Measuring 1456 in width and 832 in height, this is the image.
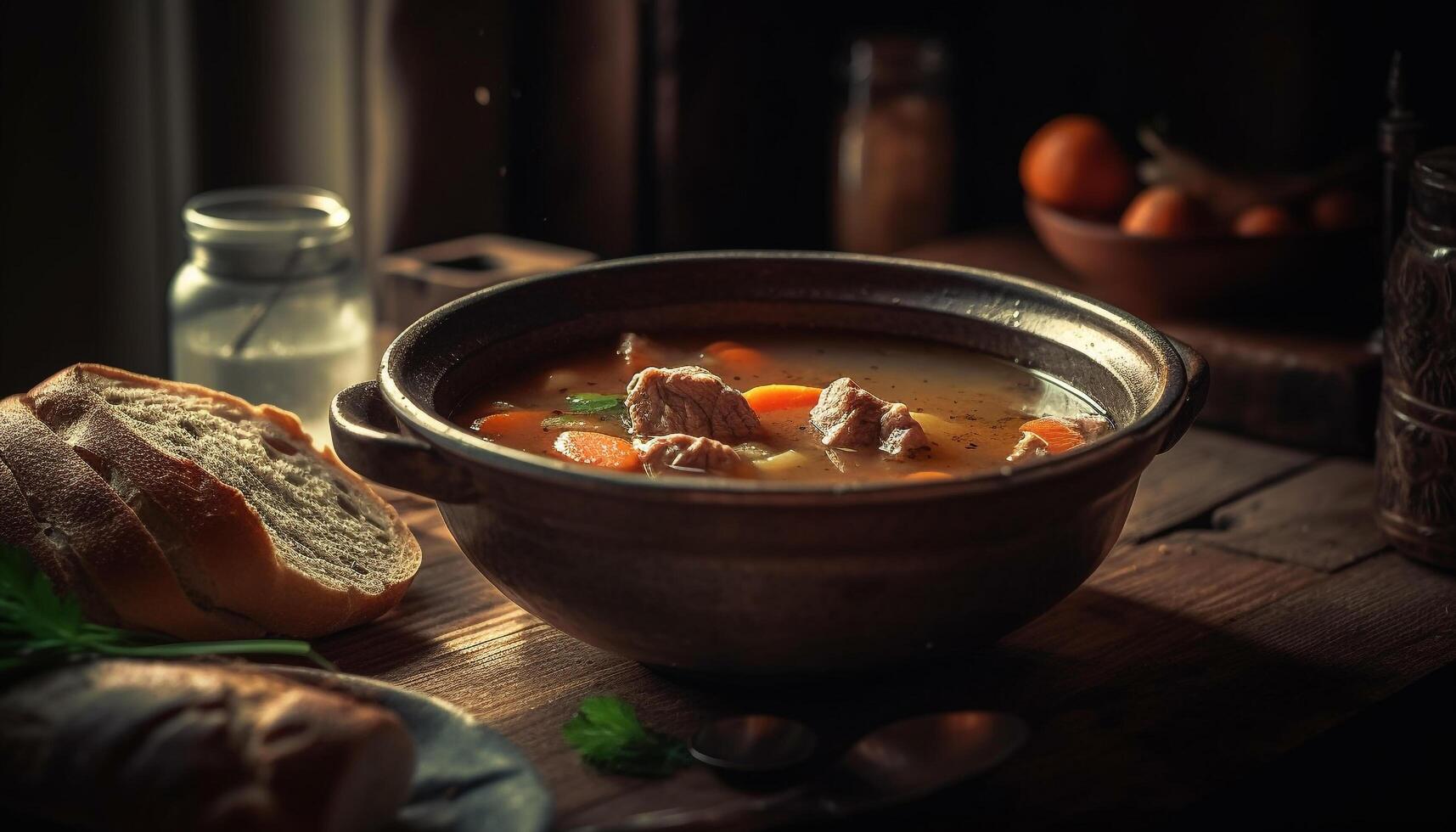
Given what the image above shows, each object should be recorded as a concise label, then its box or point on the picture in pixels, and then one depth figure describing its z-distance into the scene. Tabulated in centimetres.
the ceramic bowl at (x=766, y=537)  90
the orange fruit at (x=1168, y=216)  129
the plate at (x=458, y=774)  89
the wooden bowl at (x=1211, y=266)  127
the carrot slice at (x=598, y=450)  100
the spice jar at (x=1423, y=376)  106
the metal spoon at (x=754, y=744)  93
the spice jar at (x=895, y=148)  153
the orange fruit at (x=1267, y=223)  128
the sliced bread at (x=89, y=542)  98
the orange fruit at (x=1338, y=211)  127
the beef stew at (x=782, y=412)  101
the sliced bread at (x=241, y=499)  99
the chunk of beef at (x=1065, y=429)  102
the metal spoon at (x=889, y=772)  89
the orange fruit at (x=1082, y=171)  135
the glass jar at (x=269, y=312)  119
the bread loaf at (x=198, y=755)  87
